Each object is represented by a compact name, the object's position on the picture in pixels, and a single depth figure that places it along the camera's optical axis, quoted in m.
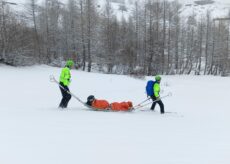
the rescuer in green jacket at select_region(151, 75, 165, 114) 10.56
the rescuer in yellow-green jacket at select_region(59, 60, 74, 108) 9.87
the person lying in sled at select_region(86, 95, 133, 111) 9.97
